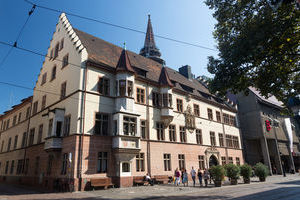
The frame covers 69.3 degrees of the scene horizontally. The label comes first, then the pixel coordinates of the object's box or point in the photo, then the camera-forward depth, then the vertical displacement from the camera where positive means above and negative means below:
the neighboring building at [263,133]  39.49 +4.87
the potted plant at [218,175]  20.41 -1.25
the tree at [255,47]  11.39 +5.99
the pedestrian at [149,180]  21.80 -1.62
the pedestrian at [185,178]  21.22 -1.49
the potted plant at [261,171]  25.27 -1.28
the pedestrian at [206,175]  20.66 -1.25
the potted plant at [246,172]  23.34 -1.22
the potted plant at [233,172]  22.00 -1.13
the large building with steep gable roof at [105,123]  20.05 +4.56
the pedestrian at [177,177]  21.67 -1.42
